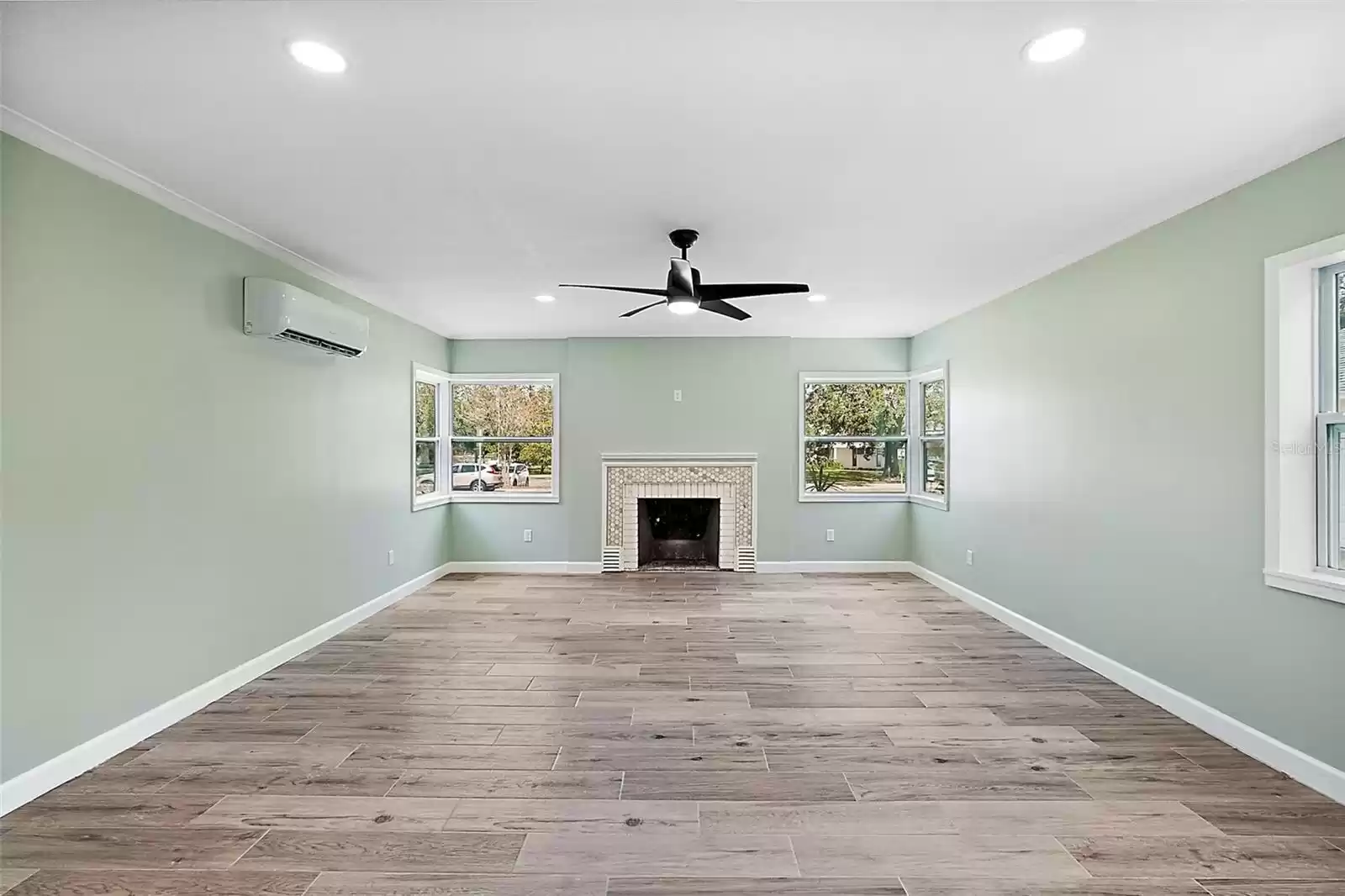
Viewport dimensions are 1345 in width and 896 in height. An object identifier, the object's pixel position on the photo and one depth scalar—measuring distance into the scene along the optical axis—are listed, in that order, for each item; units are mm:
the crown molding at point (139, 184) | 2436
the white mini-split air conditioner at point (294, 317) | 3676
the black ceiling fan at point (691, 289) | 3441
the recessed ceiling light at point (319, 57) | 1948
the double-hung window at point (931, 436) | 6338
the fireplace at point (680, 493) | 7023
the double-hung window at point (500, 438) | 7090
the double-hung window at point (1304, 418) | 2721
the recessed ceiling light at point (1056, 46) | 1886
